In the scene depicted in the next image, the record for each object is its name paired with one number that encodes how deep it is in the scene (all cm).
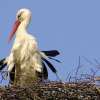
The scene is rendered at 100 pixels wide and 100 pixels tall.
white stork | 2063
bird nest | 1724
